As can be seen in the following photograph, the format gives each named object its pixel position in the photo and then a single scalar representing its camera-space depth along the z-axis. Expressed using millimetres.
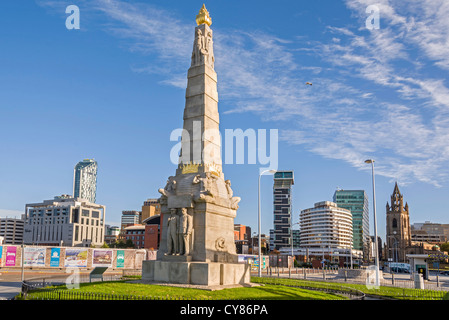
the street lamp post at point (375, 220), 35262
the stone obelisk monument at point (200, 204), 19609
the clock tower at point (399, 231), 189250
